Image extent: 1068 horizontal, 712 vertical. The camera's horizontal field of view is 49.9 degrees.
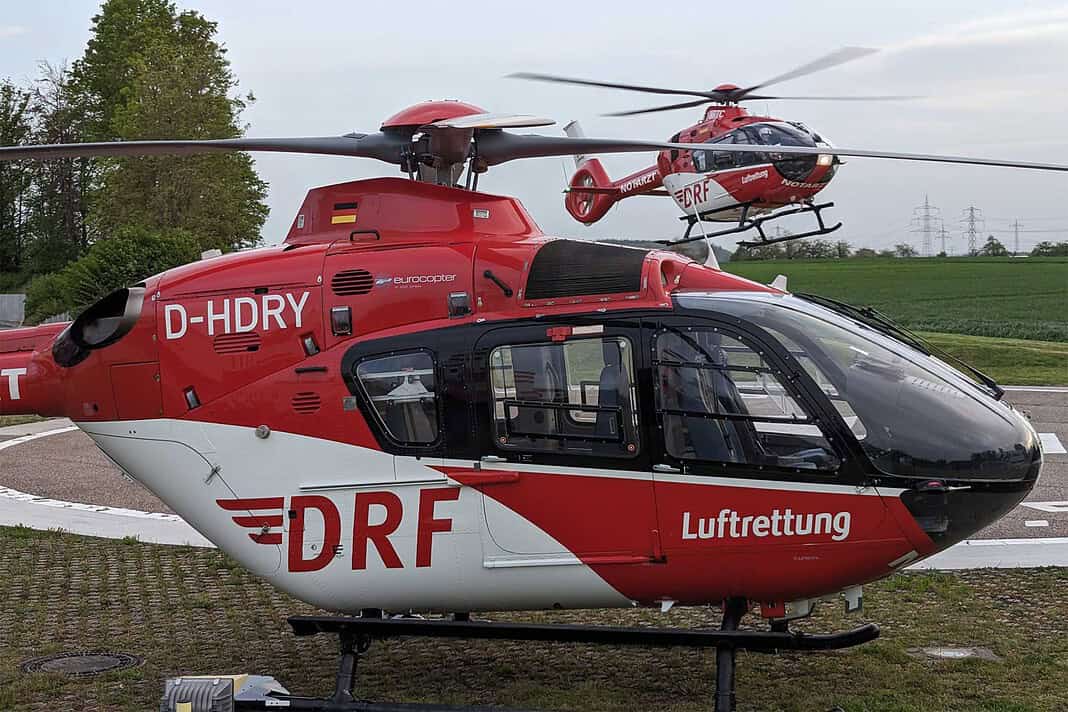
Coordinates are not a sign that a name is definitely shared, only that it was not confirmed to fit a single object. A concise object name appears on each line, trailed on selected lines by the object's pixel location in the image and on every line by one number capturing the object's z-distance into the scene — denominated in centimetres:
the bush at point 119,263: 3022
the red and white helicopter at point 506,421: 605
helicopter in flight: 2486
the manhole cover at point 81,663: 749
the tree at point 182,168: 4162
